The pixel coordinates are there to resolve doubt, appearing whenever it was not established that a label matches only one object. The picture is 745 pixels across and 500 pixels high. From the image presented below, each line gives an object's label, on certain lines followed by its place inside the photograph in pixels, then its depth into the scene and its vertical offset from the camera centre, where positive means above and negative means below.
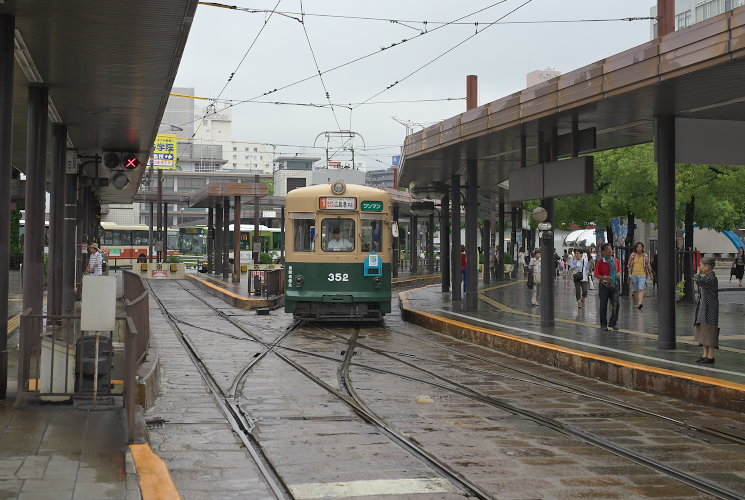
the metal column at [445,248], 32.34 +0.45
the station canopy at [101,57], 10.27 +2.82
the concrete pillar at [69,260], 22.11 -0.01
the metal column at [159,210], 49.84 +2.73
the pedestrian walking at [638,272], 23.35 -0.26
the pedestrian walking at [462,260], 29.19 +0.04
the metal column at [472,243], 22.92 +0.46
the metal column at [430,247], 53.13 +0.83
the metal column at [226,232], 43.62 +1.35
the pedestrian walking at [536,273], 24.48 -0.32
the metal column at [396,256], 48.41 +0.24
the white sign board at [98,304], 8.28 -0.40
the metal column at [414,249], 53.47 +0.73
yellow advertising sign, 55.97 +6.91
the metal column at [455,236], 26.39 +0.76
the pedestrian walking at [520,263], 48.03 -0.09
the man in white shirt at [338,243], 20.50 +0.40
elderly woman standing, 12.27 -0.66
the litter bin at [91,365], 9.52 -1.12
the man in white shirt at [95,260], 23.80 -0.02
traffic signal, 23.55 +2.59
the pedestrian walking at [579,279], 22.69 -0.43
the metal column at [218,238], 46.91 +1.16
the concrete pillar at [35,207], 12.99 +0.76
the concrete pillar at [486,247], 40.53 +0.65
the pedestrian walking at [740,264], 40.69 -0.07
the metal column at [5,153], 9.79 +1.15
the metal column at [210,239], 52.24 +1.26
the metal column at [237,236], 40.50 +1.10
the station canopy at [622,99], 11.18 +2.55
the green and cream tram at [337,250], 20.36 +0.24
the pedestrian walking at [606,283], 17.61 -0.41
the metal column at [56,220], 18.31 +0.81
